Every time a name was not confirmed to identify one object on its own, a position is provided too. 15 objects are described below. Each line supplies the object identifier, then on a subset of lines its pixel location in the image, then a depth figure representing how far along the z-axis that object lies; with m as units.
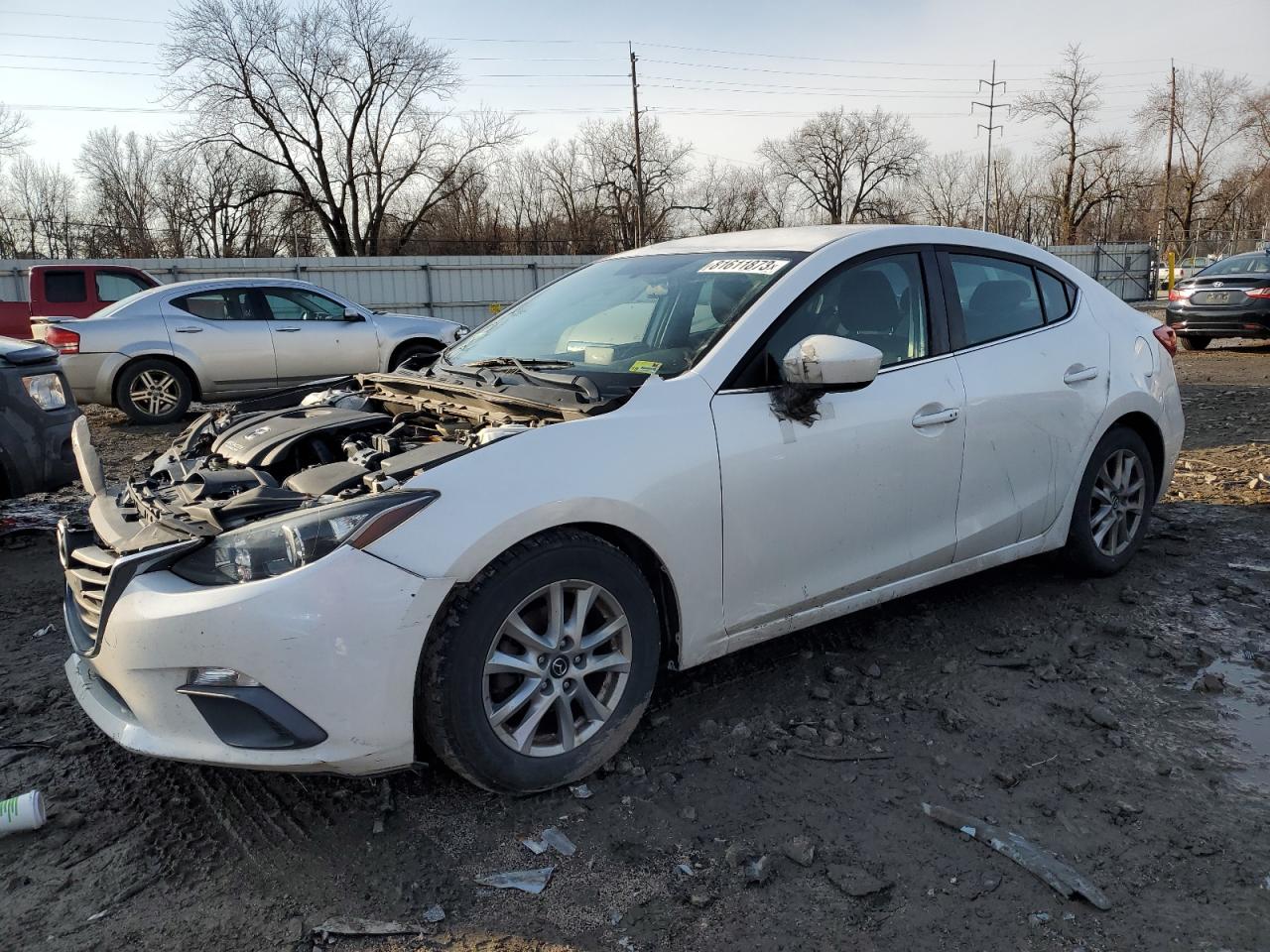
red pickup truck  13.11
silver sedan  10.06
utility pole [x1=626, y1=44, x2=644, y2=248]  38.69
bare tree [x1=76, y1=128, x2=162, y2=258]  49.62
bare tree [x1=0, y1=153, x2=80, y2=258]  43.44
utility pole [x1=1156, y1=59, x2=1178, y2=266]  47.30
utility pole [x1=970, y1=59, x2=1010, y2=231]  46.62
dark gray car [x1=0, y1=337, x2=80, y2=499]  4.97
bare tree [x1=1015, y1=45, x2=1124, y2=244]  53.69
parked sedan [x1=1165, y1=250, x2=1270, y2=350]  13.59
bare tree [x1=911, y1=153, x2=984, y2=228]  63.38
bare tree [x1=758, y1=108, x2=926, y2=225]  66.06
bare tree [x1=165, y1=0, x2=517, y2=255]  42.25
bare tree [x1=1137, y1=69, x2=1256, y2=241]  49.84
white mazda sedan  2.46
